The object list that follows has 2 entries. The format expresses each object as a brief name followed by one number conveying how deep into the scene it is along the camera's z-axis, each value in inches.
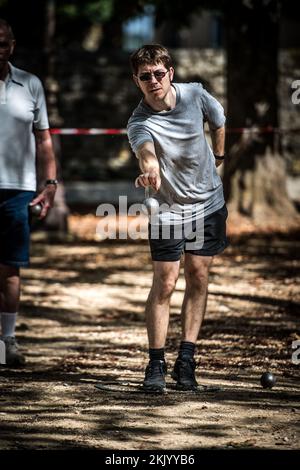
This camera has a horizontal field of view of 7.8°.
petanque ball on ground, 500.1
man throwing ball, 487.3
